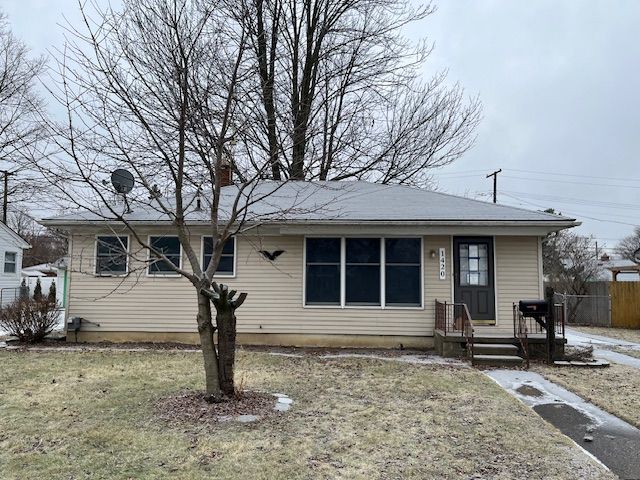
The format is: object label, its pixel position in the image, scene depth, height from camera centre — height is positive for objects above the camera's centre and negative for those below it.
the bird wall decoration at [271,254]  11.17 +0.66
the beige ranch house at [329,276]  10.74 +0.18
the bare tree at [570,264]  20.70 +1.23
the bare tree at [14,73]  22.69 +9.79
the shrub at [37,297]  11.31 -0.38
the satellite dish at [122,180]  6.91 +1.62
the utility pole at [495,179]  31.56 +6.83
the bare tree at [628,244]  55.67 +5.18
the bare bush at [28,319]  11.02 -0.84
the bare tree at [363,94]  19.70 +7.81
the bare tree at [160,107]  5.92 +2.39
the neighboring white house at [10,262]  22.12 +0.86
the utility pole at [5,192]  24.79 +4.56
